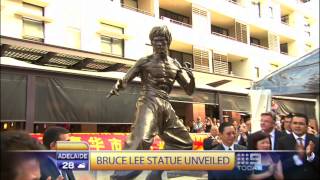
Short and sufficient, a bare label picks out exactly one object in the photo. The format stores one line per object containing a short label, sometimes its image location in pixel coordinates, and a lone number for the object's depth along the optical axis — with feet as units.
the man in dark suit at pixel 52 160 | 10.40
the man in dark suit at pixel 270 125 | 13.95
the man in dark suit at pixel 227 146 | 10.53
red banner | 34.86
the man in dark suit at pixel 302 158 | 10.48
